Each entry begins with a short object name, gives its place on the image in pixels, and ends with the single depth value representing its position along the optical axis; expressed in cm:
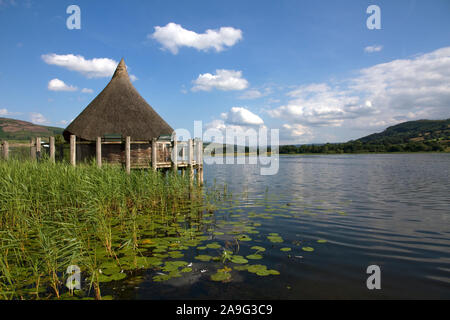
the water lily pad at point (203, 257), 528
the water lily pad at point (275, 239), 650
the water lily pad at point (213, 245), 596
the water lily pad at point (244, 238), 657
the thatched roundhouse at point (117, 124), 1526
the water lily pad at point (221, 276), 441
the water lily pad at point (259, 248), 582
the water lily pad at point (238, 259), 504
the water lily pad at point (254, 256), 533
